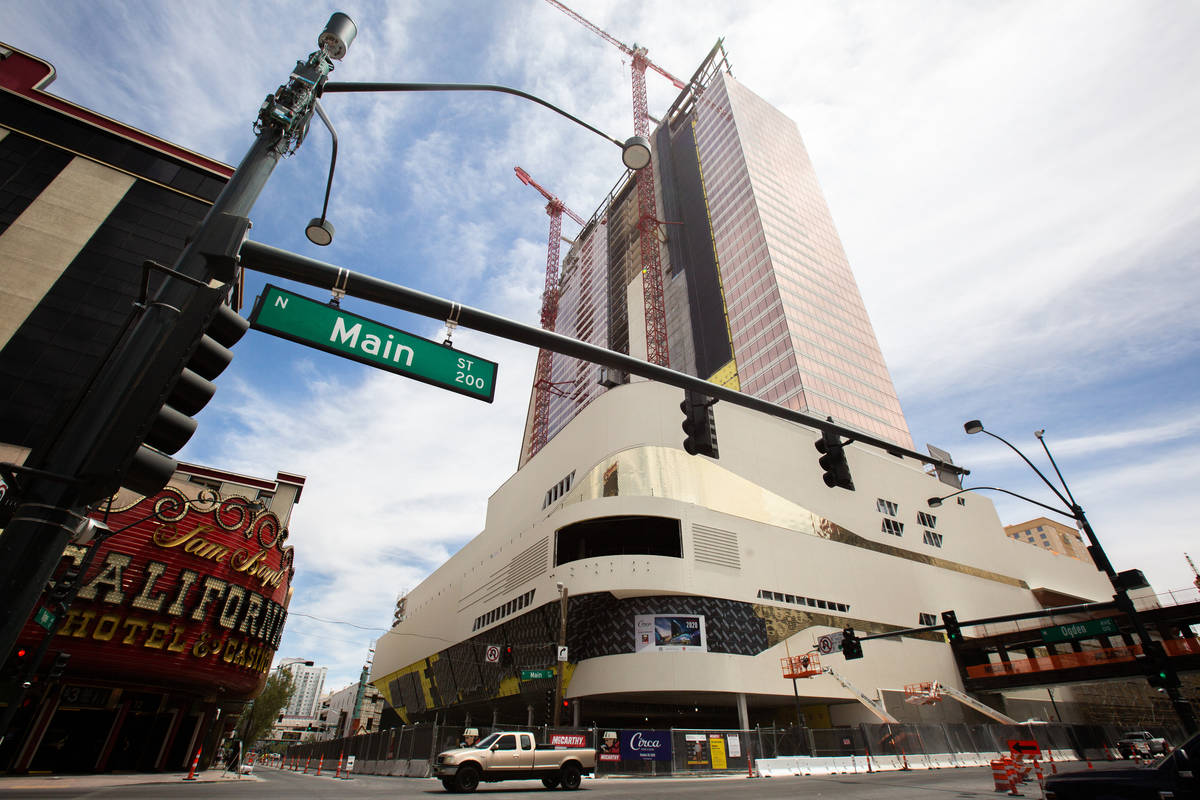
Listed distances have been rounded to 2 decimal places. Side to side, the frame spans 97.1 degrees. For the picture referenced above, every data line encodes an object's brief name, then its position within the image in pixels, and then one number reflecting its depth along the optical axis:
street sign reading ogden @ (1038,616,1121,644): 19.39
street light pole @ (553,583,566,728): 26.08
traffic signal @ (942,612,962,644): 18.14
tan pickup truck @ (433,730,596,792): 15.40
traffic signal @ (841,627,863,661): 19.80
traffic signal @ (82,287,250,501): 3.43
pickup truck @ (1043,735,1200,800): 7.07
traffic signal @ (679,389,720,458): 8.34
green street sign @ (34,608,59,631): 13.30
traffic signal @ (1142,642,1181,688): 13.92
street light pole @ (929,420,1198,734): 13.06
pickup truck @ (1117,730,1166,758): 28.00
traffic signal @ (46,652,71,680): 16.22
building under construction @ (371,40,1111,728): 34.91
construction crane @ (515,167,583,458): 109.56
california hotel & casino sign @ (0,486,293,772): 20.34
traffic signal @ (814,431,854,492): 9.72
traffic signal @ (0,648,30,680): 13.72
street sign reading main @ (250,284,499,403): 5.64
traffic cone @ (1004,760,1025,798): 13.65
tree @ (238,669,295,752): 63.01
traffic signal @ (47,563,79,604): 14.69
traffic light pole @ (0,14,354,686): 3.07
